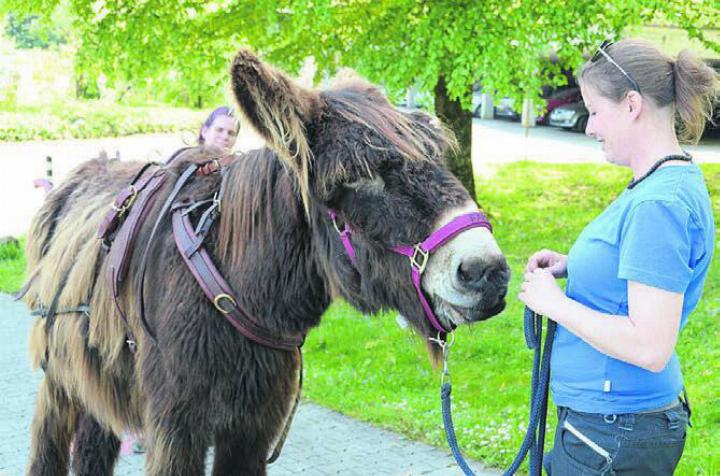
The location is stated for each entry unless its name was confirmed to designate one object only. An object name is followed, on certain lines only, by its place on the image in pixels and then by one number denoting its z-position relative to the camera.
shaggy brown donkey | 2.59
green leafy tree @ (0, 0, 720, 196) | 8.36
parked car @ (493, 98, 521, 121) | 33.53
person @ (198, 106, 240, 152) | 5.43
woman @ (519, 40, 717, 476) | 2.23
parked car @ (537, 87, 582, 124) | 32.12
